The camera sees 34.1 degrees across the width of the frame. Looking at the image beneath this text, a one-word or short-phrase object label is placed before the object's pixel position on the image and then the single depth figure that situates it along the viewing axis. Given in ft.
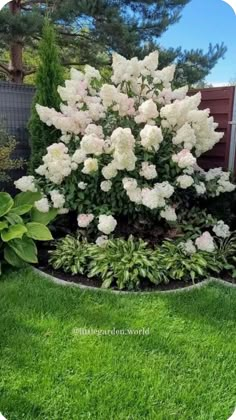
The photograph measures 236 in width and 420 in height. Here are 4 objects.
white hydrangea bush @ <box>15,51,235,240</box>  9.71
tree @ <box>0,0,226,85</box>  15.31
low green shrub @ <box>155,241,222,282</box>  9.26
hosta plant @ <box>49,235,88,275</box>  9.57
